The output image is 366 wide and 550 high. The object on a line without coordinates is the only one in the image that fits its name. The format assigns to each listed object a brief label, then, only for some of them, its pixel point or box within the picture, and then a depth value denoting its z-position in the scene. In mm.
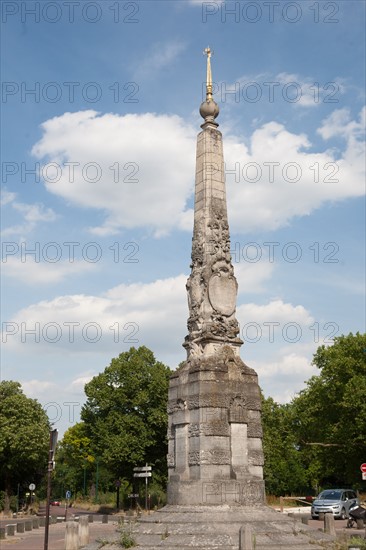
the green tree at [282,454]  66875
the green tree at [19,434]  50500
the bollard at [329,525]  18219
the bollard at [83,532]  17688
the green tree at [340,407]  42031
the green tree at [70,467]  84200
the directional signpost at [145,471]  32656
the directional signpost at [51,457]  15406
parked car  33750
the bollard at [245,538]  13305
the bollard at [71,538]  16672
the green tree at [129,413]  45406
